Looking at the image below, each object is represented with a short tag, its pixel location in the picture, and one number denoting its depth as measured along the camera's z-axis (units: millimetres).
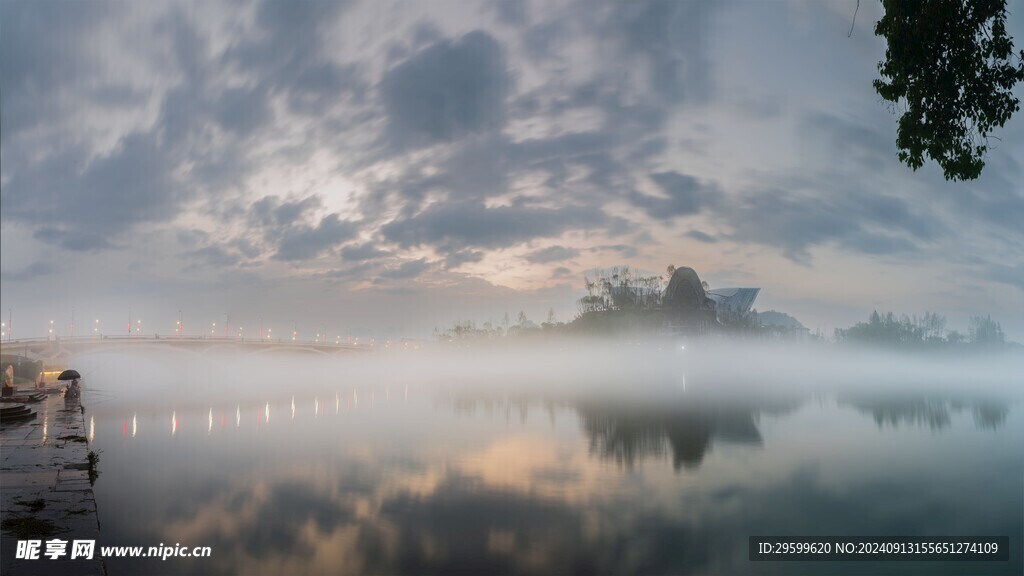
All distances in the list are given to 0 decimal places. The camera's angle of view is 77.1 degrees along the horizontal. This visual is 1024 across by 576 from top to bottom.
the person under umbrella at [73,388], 47906
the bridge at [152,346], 124625
